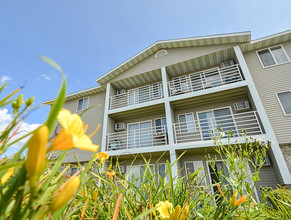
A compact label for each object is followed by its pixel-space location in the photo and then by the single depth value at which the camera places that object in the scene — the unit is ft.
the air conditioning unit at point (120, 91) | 32.40
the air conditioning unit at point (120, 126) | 28.30
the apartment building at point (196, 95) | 19.36
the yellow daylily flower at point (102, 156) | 2.71
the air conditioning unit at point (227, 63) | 24.68
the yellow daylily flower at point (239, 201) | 2.14
